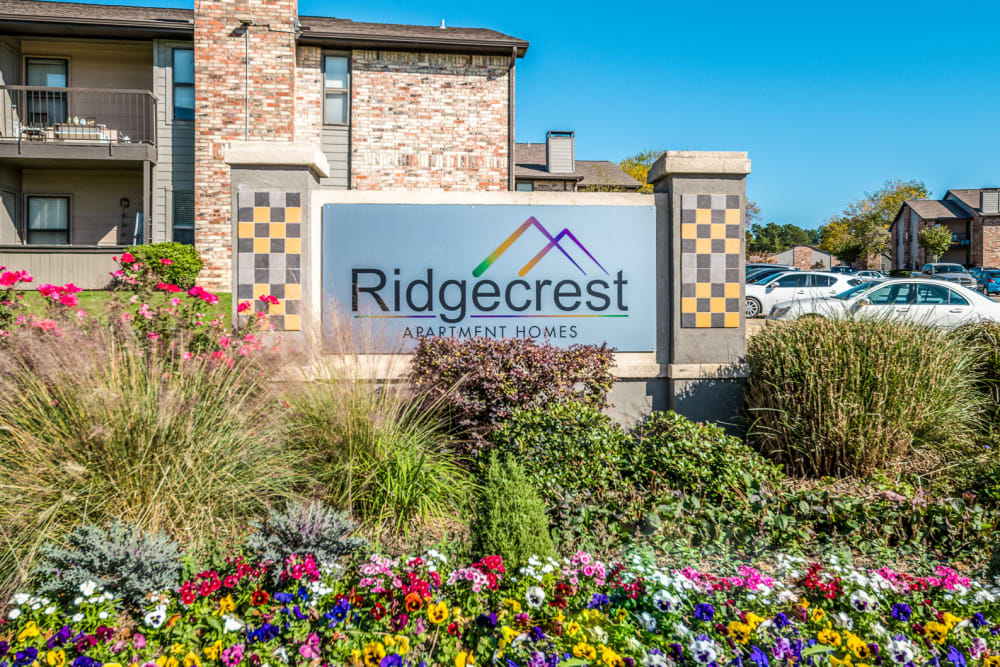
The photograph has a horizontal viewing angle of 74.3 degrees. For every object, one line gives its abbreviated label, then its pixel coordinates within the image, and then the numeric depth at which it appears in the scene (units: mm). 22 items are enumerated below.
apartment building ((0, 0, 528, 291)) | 15711
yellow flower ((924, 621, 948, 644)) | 2703
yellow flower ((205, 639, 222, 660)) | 2594
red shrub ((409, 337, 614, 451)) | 5031
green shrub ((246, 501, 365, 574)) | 3162
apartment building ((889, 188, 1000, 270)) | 54125
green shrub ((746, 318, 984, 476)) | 4887
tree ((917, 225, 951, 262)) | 52375
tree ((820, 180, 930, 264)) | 55594
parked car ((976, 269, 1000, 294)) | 32656
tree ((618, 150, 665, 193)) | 38844
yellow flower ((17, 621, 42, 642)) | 2611
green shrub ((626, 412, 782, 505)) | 4223
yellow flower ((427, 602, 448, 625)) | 2764
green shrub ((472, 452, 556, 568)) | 3287
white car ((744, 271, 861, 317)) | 17078
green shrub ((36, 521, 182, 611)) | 2854
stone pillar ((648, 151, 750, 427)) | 6301
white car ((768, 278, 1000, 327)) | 12781
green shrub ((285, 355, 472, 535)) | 3922
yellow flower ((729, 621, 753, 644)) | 2607
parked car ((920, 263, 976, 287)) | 34969
